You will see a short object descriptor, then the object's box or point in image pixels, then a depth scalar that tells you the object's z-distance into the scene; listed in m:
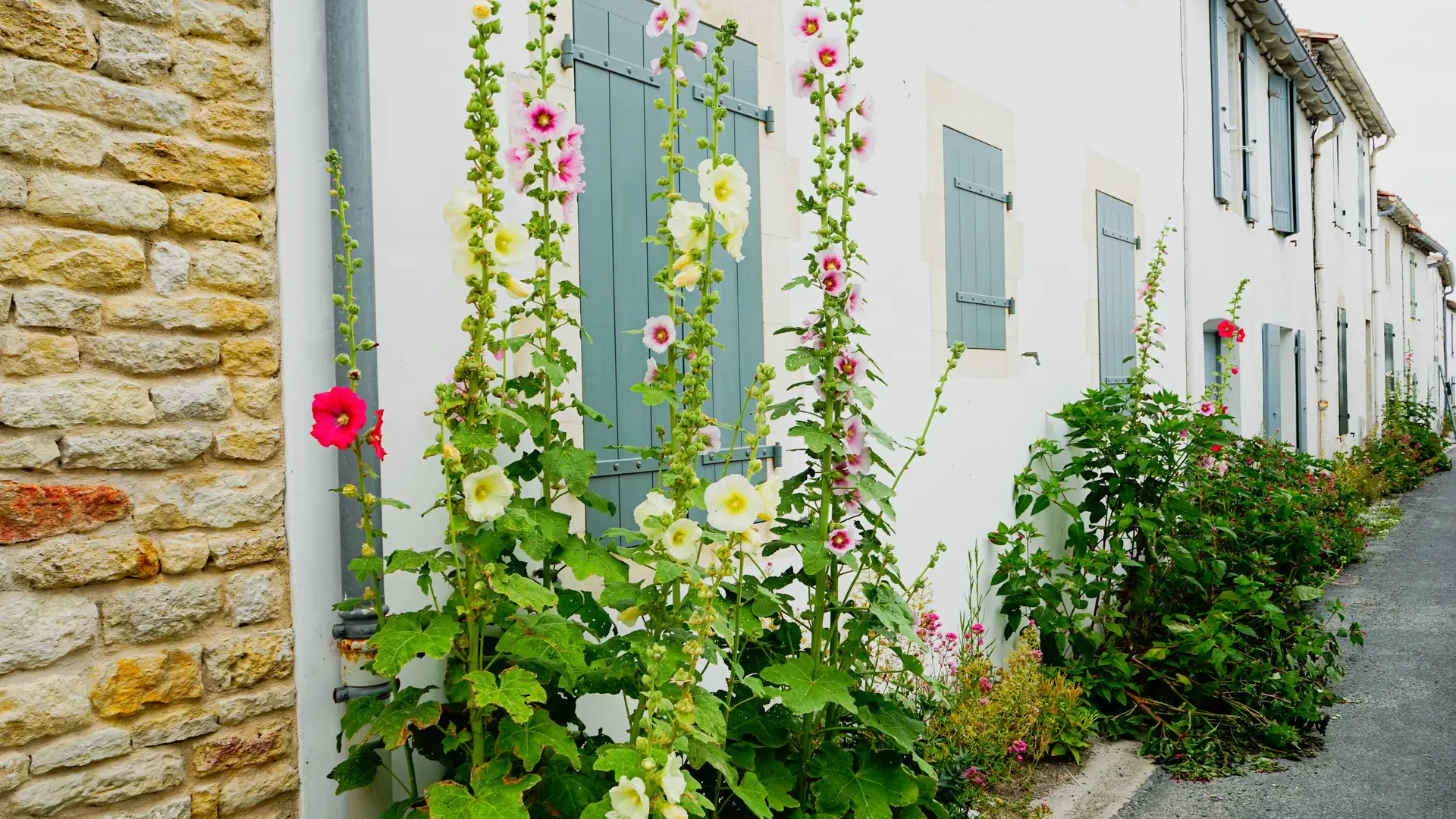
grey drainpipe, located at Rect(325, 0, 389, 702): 2.29
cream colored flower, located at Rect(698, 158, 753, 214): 2.19
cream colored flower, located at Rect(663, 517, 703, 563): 2.06
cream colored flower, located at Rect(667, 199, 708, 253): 2.21
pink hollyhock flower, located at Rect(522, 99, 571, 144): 2.21
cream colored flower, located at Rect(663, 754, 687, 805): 1.60
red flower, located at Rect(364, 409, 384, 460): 1.98
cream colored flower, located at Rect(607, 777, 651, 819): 1.63
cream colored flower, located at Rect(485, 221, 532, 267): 2.03
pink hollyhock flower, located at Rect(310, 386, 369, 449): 1.92
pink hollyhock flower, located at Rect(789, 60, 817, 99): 2.77
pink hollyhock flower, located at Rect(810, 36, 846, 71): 2.76
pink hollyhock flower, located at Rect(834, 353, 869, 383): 2.78
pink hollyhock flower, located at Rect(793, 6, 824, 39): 2.83
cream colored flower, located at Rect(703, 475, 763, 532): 2.06
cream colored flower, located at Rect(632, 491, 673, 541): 2.06
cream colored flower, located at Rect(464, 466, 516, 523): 1.97
